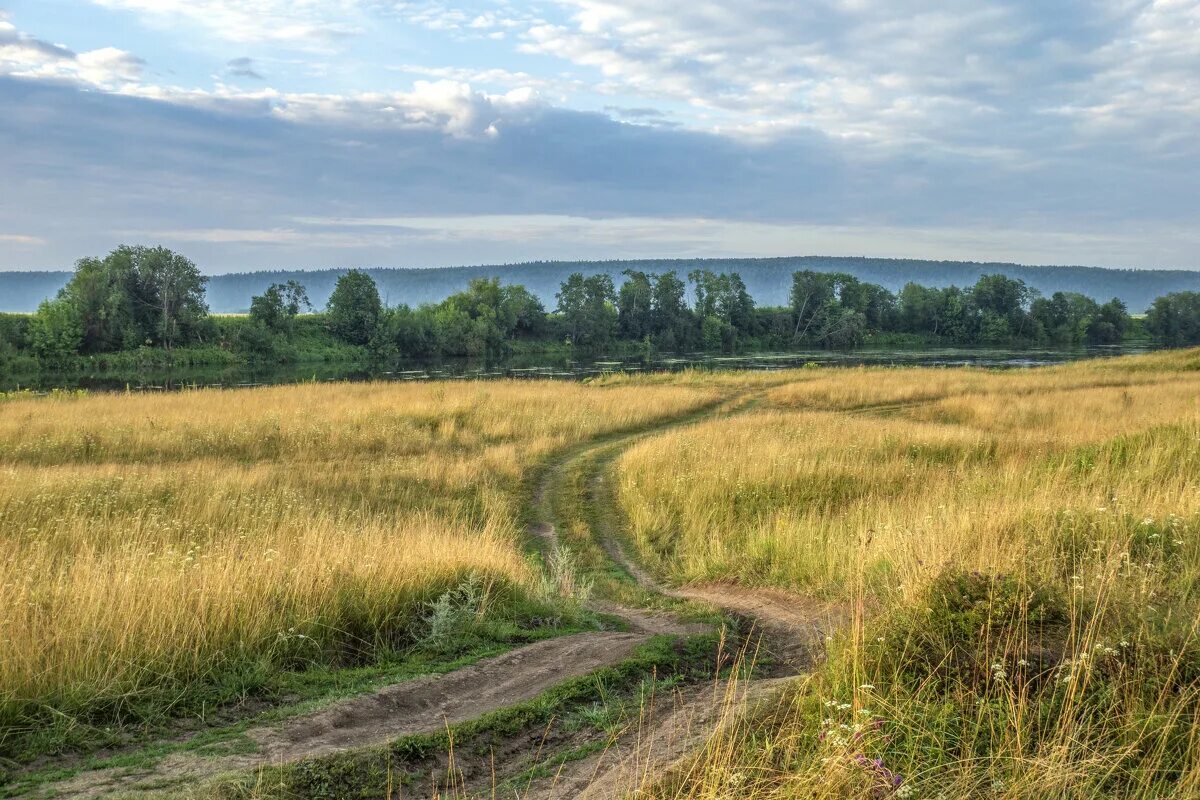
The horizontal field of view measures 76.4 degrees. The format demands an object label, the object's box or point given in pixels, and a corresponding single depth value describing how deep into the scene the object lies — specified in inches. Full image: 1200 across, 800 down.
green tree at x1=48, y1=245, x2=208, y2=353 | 2682.1
